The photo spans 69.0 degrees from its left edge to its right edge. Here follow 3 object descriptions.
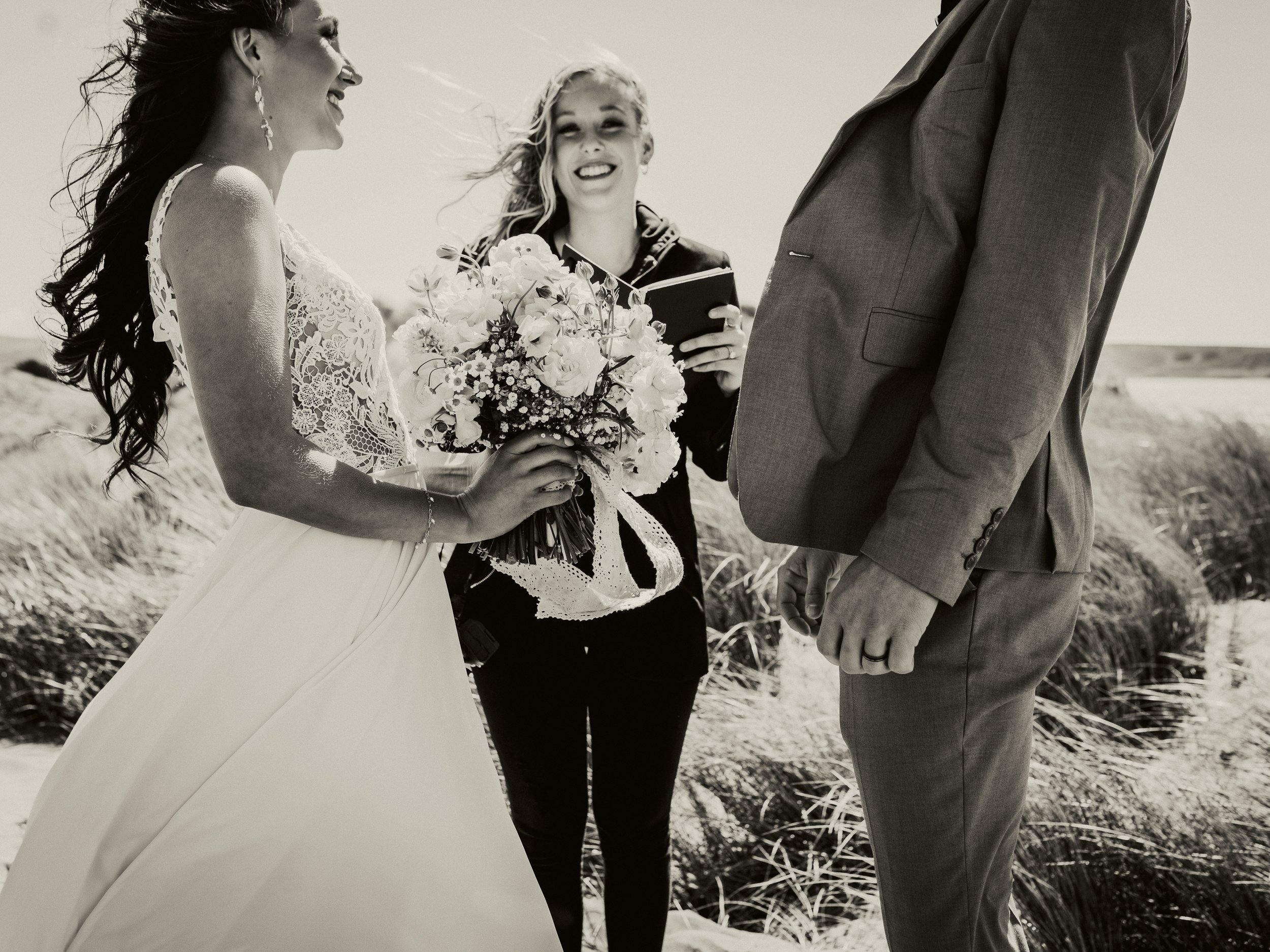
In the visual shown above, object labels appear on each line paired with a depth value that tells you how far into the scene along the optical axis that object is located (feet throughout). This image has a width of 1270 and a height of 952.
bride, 5.45
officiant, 7.81
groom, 4.28
